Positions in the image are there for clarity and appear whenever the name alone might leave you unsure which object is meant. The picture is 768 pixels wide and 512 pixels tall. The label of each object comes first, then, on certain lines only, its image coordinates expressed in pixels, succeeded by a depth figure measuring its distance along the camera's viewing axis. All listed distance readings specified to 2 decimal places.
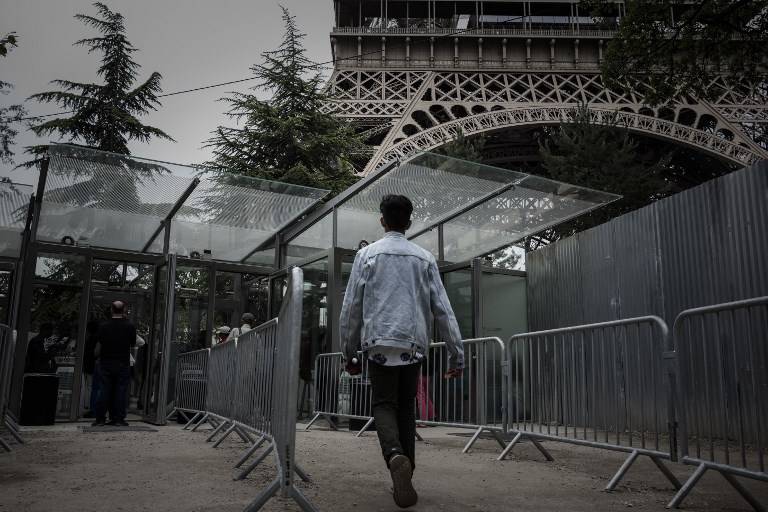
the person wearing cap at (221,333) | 9.79
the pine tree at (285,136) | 15.74
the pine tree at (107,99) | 16.58
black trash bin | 8.34
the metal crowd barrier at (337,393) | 7.47
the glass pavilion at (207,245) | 8.58
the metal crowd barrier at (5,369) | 5.38
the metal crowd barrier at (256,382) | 3.71
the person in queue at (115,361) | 7.62
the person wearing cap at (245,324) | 8.97
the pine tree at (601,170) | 16.83
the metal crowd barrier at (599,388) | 3.79
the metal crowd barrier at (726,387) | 2.95
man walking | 3.16
